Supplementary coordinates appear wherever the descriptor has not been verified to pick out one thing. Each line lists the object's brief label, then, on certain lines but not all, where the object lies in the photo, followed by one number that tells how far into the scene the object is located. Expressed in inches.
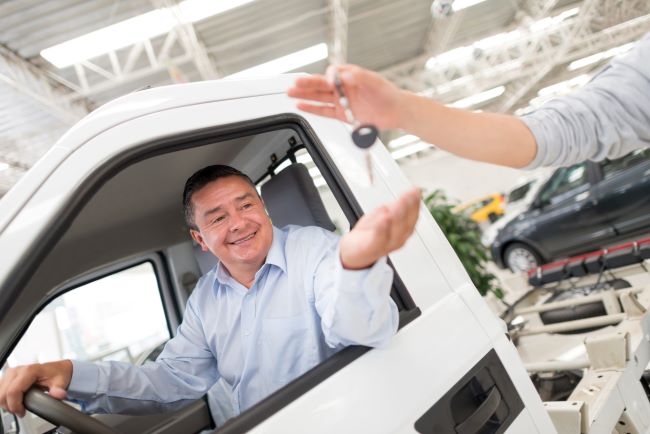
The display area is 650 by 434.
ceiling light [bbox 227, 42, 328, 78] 318.7
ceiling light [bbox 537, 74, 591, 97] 663.9
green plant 181.0
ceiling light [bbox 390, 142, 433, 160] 706.8
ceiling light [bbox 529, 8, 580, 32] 430.1
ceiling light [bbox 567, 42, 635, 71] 556.2
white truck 34.8
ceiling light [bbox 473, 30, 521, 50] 429.4
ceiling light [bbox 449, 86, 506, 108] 609.4
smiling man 36.9
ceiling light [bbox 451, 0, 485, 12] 318.0
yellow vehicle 576.1
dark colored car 200.2
